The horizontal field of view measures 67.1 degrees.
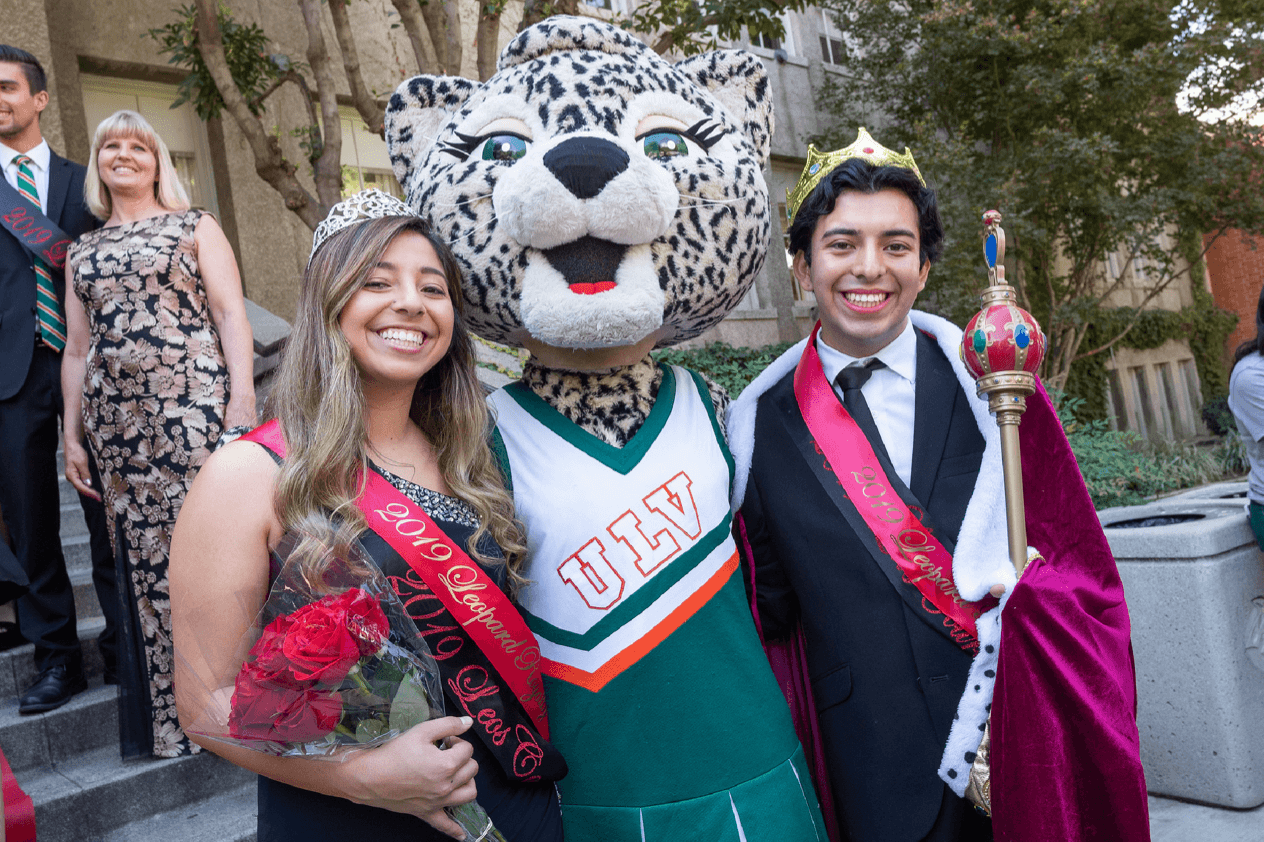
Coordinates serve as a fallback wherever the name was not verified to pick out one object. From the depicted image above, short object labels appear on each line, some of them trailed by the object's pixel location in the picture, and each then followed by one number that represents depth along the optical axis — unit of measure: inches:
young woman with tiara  64.6
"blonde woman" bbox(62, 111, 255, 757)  131.1
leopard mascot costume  79.0
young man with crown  72.3
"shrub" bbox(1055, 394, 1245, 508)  279.1
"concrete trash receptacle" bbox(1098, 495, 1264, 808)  152.3
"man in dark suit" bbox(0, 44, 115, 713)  144.2
